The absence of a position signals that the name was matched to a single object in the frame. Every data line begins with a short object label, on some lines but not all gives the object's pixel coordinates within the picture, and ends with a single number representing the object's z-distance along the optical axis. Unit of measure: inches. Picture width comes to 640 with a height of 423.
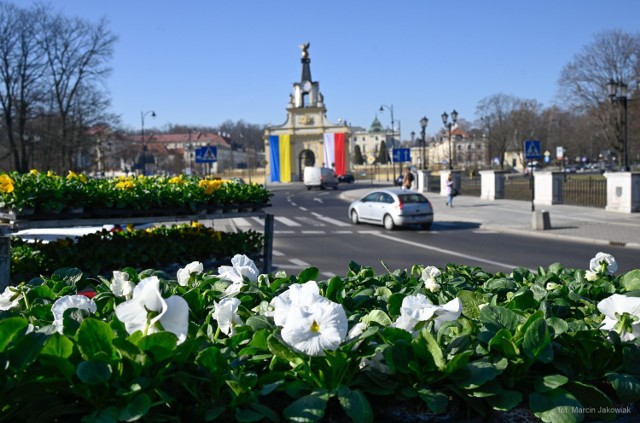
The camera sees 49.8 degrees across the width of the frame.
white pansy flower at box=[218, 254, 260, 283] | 137.9
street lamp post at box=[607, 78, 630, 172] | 1023.6
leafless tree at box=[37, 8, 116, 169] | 2034.9
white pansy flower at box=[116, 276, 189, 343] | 81.5
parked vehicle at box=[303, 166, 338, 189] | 2608.3
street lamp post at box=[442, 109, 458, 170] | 1790.1
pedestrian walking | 1320.9
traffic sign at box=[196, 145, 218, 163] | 1180.0
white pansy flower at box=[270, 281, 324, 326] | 89.9
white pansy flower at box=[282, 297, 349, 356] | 82.5
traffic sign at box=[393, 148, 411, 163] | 1967.8
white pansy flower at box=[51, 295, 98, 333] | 97.9
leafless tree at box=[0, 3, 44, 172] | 1902.1
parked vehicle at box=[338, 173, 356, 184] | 3171.8
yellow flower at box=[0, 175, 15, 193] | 311.1
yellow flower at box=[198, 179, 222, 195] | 386.0
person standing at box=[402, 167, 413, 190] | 1465.1
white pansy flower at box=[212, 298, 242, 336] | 102.4
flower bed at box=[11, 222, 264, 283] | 341.4
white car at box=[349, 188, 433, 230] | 938.1
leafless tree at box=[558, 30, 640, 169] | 2474.2
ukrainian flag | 3676.2
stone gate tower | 3676.2
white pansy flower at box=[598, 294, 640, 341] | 97.7
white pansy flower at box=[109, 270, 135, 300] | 114.3
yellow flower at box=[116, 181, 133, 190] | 363.6
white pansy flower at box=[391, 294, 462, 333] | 95.0
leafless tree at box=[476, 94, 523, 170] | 3836.1
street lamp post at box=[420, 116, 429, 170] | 1903.3
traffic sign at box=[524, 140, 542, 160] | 969.3
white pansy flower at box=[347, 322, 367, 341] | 88.6
